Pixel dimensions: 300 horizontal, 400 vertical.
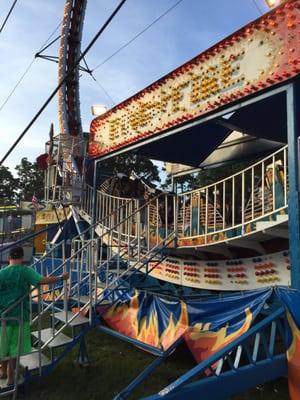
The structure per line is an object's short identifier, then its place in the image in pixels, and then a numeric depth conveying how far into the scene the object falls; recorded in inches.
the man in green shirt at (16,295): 183.9
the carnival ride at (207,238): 156.5
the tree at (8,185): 1752.0
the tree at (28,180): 1633.6
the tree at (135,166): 1005.8
